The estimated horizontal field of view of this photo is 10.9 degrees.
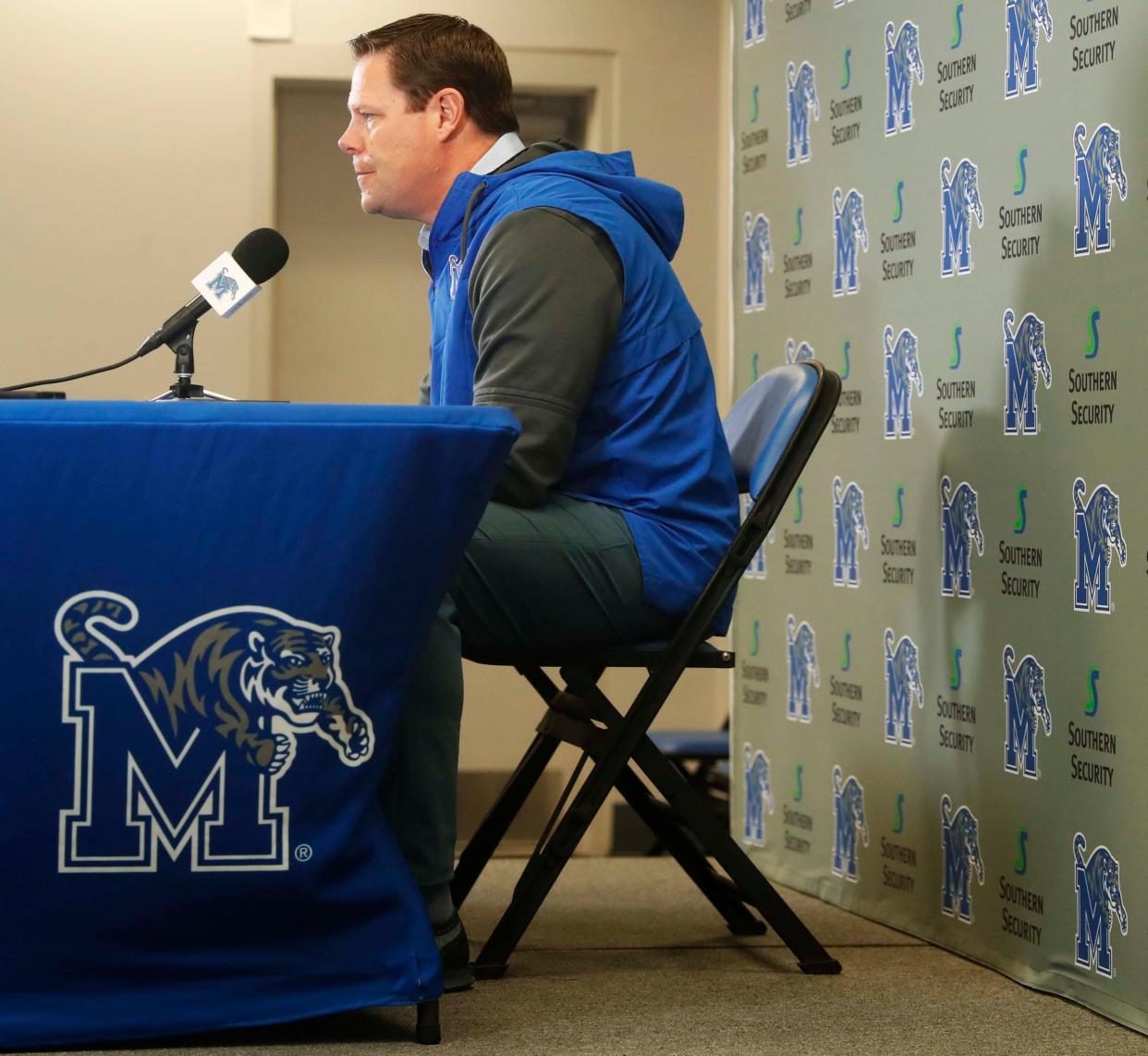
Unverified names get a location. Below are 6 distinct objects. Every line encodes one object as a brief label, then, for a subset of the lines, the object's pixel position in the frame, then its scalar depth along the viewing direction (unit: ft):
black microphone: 23.43
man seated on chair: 23.25
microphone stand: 23.35
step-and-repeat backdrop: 23.68
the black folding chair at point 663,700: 23.70
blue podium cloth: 22.26
